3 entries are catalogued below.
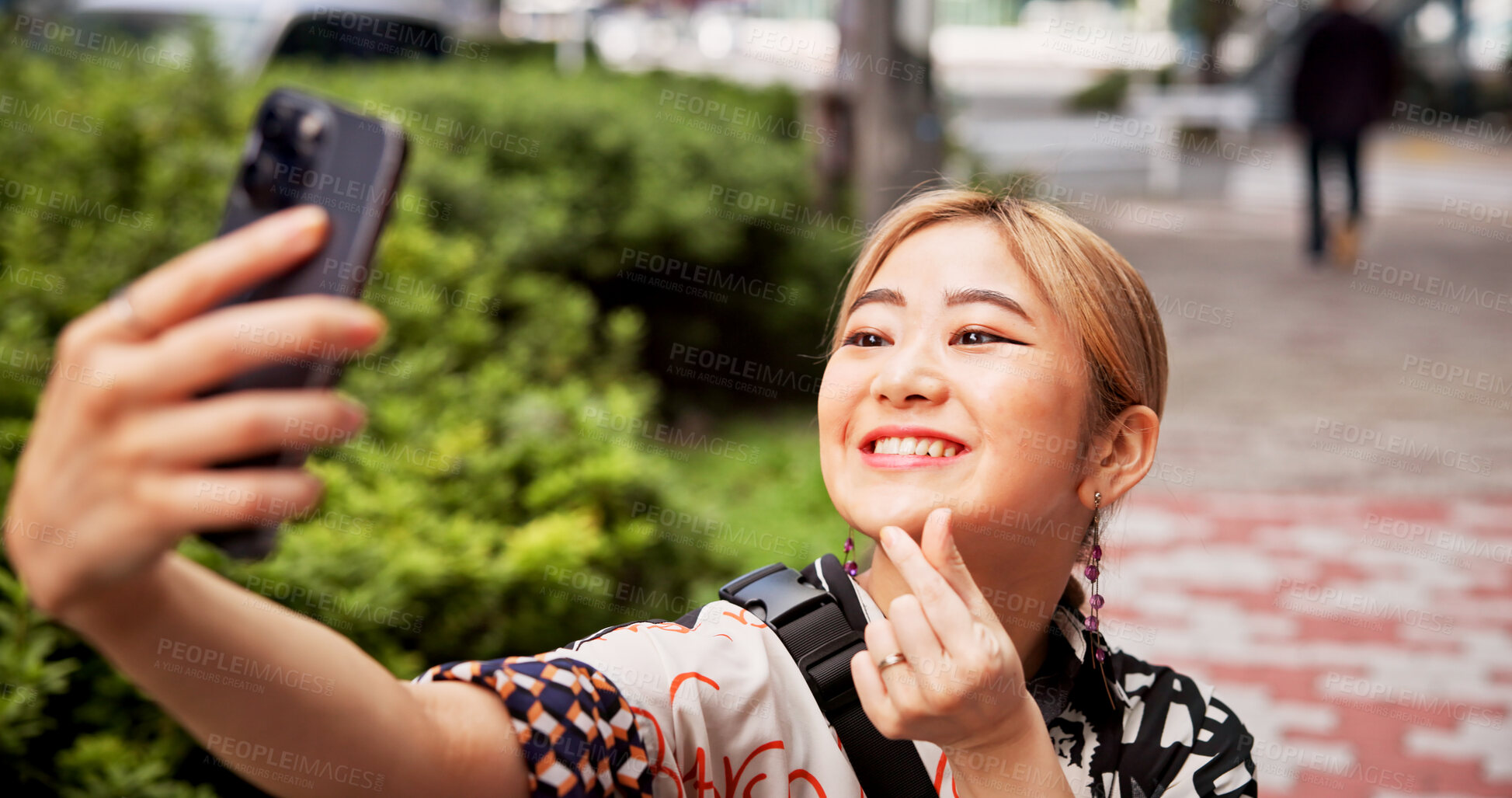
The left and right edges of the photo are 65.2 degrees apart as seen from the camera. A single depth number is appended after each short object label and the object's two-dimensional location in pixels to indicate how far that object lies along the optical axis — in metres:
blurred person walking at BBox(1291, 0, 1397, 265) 10.51
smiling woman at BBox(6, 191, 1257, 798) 0.83
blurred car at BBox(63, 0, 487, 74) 9.39
